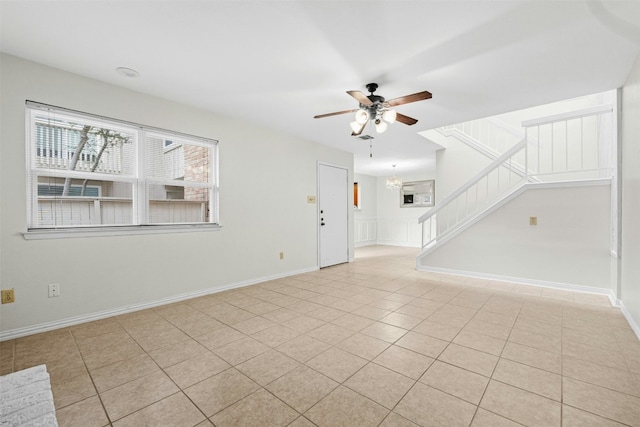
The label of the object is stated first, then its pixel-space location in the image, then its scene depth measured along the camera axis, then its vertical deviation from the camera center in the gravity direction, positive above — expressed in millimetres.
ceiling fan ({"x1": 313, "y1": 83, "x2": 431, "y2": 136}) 2699 +1071
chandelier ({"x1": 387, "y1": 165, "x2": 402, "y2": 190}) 7653 +796
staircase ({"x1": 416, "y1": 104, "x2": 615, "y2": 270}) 4102 +926
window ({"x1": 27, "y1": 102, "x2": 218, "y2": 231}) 2631 +417
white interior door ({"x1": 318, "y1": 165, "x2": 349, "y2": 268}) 5518 -81
